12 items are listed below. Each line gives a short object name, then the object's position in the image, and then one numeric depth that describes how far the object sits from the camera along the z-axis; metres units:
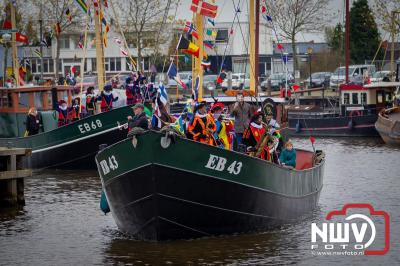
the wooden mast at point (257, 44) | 41.69
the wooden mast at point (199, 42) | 30.52
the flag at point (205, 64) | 34.00
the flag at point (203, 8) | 29.00
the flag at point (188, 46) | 28.20
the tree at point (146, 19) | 74.76
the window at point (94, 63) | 101.97
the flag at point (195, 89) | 27.06
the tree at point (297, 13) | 74.06
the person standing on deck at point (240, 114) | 27.07
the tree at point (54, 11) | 70.25
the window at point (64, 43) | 104.12
